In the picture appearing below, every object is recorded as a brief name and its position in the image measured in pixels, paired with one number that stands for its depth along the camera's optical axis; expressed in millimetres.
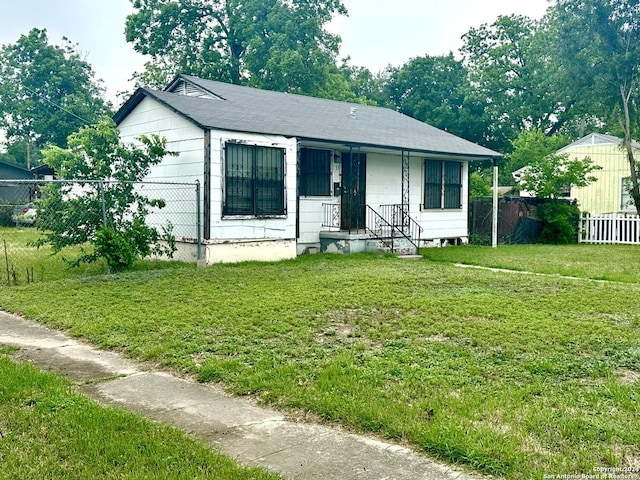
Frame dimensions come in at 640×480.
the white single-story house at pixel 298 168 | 12609
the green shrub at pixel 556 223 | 20391
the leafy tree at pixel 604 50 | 18828
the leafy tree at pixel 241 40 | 31078
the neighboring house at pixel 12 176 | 31578
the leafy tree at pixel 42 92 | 40562
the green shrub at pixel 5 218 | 22836
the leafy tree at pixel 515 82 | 38656
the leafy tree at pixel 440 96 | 38750
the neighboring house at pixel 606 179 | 24547
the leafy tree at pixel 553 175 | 20828
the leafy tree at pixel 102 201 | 11031
